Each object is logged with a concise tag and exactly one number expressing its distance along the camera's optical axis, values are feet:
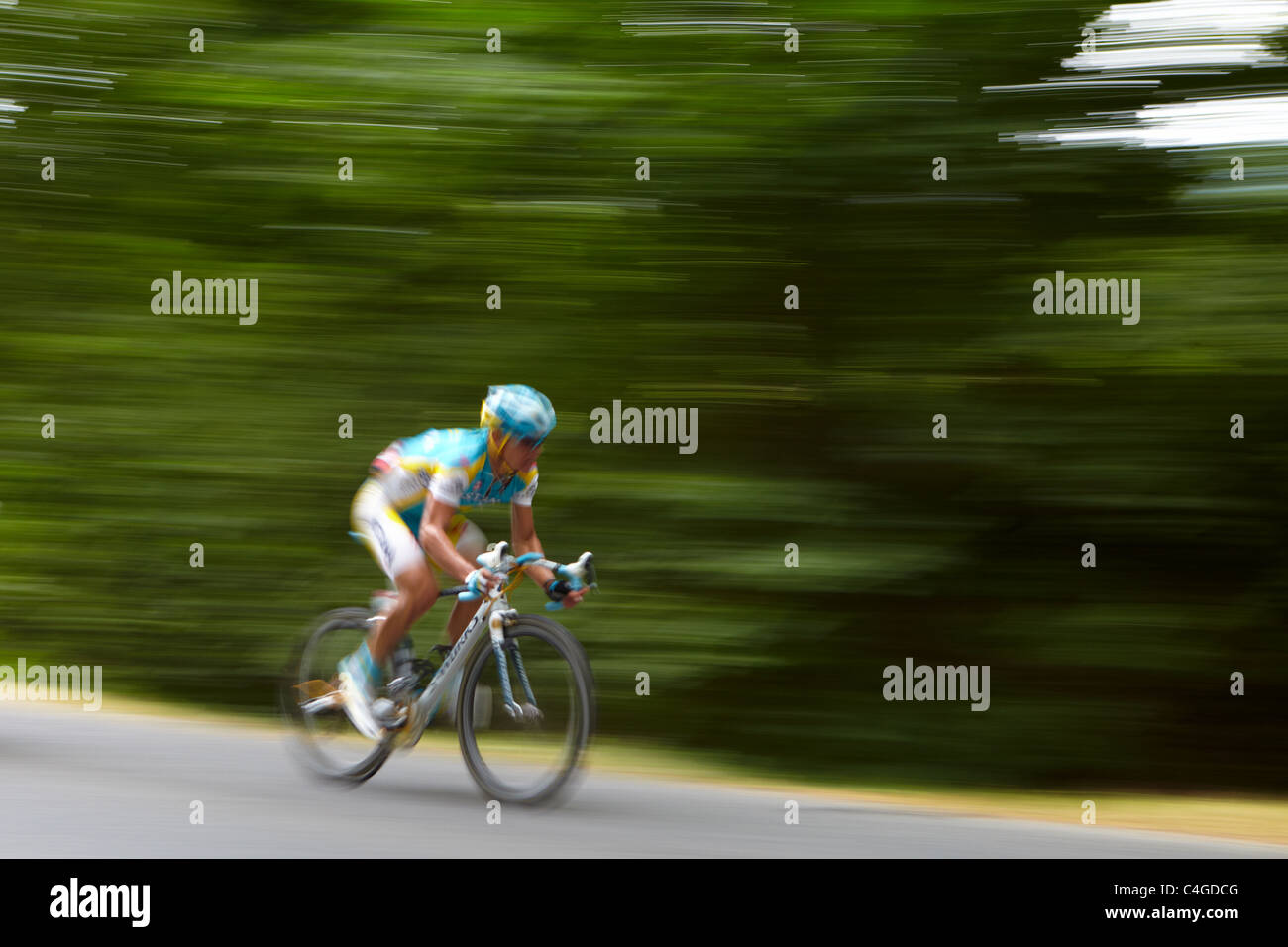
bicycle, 16.79
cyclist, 16.99
